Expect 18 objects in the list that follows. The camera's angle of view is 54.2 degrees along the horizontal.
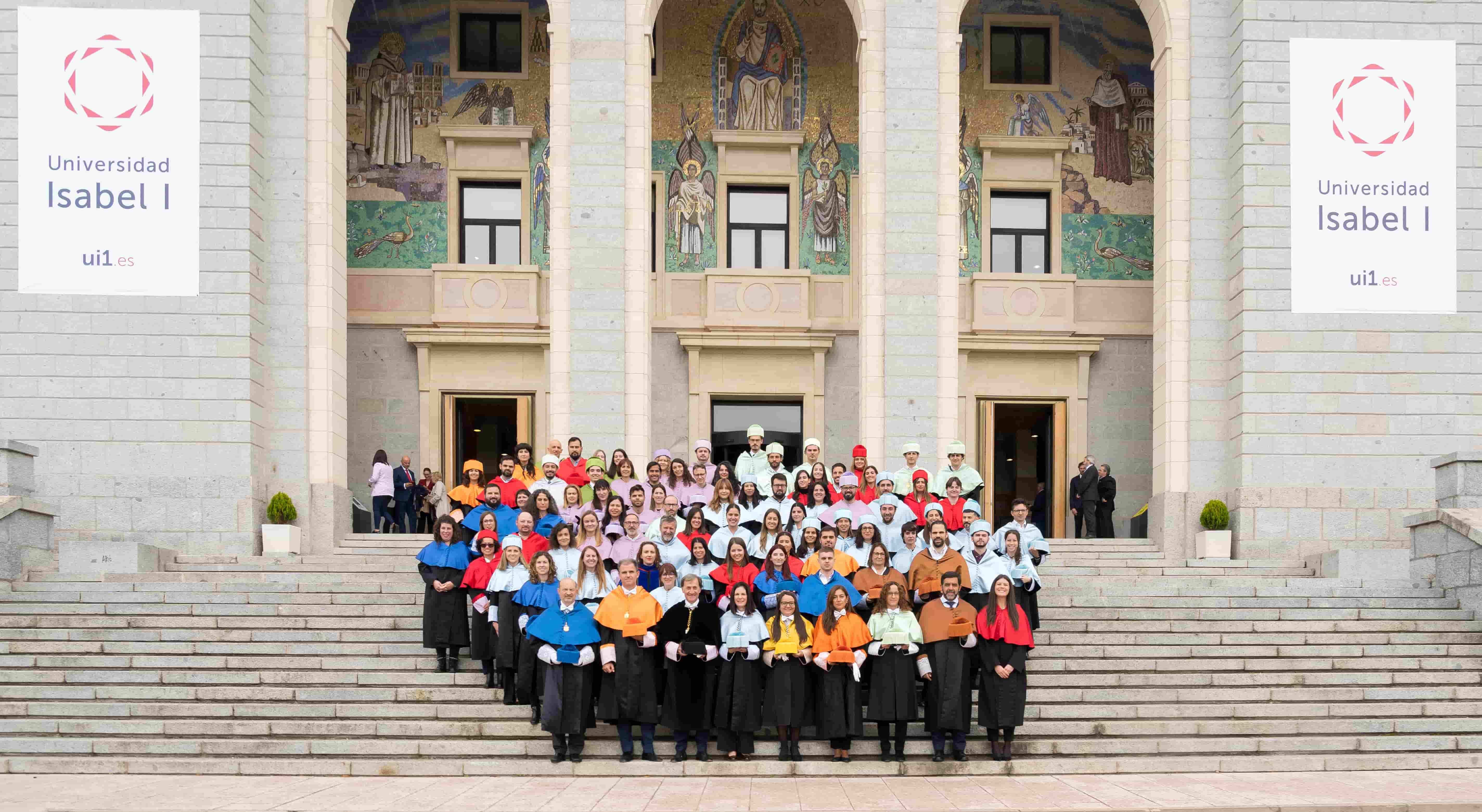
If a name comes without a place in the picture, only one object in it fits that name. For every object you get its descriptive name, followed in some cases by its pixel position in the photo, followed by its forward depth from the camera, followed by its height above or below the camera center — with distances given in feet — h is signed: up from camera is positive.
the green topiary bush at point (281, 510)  64.90 -4.48
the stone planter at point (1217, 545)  66.03 -6.04
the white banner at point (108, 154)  64.80 +11.54
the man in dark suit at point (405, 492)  73.00 -4.14
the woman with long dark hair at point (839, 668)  41.19 -7.31
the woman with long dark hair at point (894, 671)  41.24 -7.42
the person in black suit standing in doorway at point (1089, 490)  69.82 -3.75
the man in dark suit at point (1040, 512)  78.95 -5.47
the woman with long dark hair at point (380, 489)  71.00 -3.89
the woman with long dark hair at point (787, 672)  41.27 -7.46
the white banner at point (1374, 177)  67.00 +11.00
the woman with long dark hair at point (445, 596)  45.73 -5.88
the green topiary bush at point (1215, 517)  66.23 -4.76
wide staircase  42.19 -8.76
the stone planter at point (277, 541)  64.59 -5.84
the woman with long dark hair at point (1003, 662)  41.19 -7.16
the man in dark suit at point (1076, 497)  70.59 -4.21
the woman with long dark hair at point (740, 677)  41.24 -7.60
